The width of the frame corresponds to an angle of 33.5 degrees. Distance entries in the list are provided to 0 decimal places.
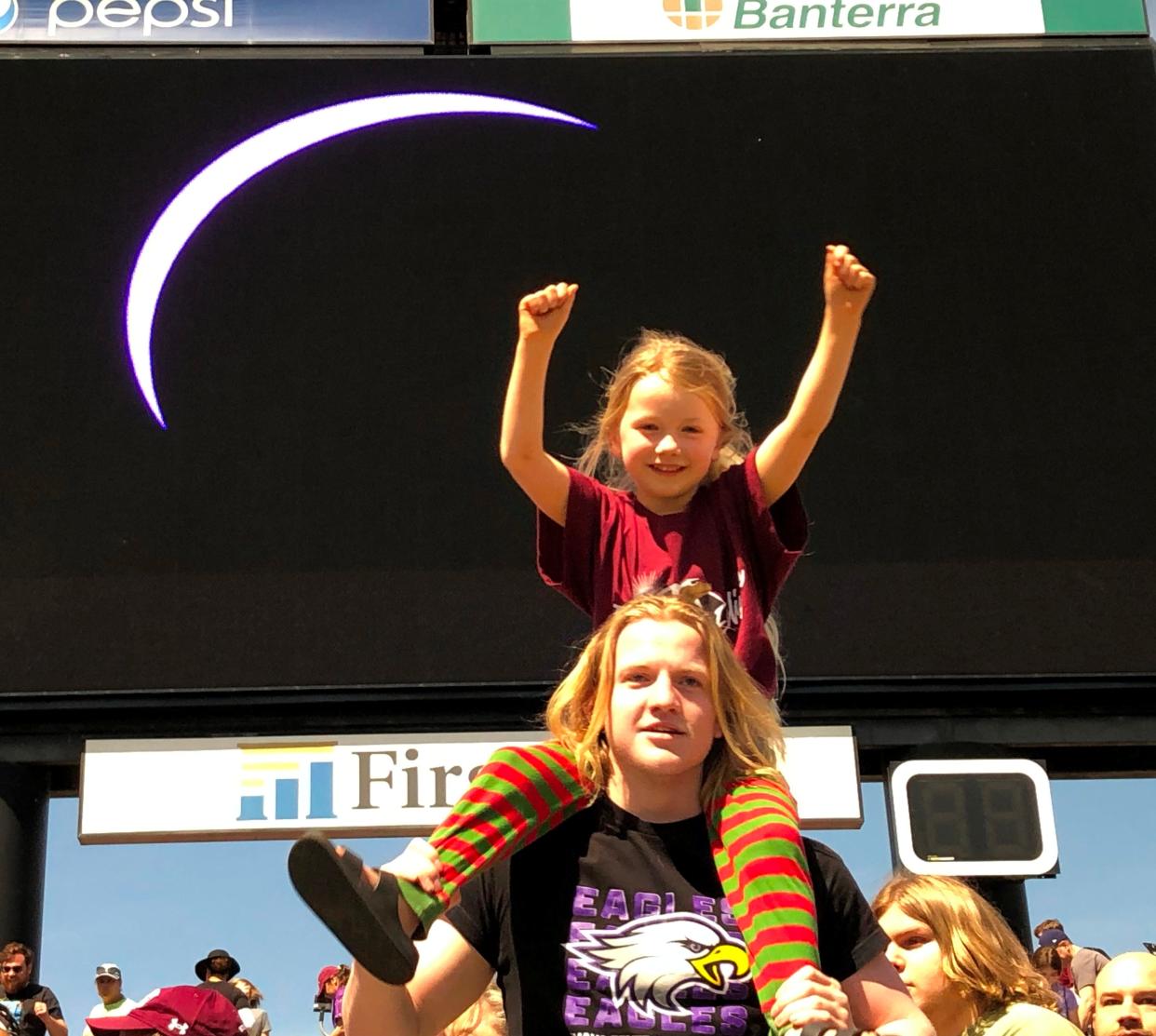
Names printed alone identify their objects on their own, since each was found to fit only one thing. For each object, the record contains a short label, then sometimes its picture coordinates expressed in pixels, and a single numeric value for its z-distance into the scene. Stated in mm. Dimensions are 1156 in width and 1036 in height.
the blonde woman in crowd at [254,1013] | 6137
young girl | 2541
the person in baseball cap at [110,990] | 6156
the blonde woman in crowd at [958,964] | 2604
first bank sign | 5902
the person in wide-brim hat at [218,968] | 6445
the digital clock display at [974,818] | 5855
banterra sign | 6883
